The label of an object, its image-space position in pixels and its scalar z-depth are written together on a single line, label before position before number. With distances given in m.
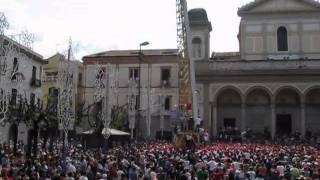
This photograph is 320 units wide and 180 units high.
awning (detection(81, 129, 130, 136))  33.88
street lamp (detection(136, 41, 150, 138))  39.27
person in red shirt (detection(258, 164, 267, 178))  19.61
